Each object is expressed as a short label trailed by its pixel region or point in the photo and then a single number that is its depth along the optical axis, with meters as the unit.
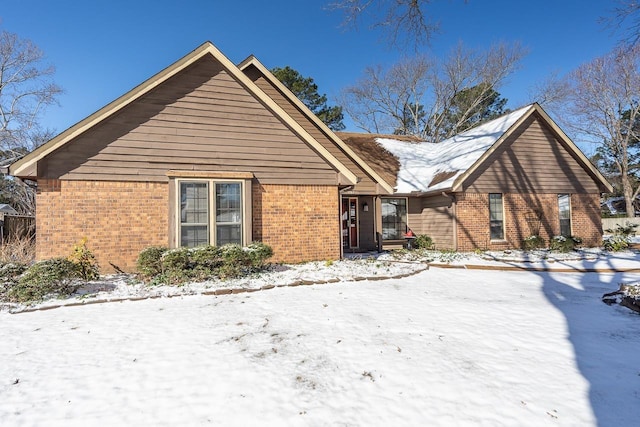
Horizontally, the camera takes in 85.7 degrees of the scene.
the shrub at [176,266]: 7.22
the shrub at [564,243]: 13.23
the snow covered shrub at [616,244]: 13.83
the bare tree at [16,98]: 22.67
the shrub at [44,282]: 6.02
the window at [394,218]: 15.50
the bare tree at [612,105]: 26.70
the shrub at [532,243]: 14.09
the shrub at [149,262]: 7.34
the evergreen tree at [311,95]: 28.67
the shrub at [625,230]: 15.06
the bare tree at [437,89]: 31.89
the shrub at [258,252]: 7.96
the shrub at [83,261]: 7.22
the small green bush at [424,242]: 14.64
